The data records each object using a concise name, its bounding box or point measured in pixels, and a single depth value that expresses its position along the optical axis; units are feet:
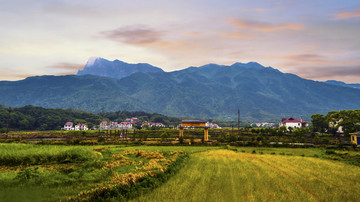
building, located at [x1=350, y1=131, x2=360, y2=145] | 173.19
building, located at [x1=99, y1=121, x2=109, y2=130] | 634.10
